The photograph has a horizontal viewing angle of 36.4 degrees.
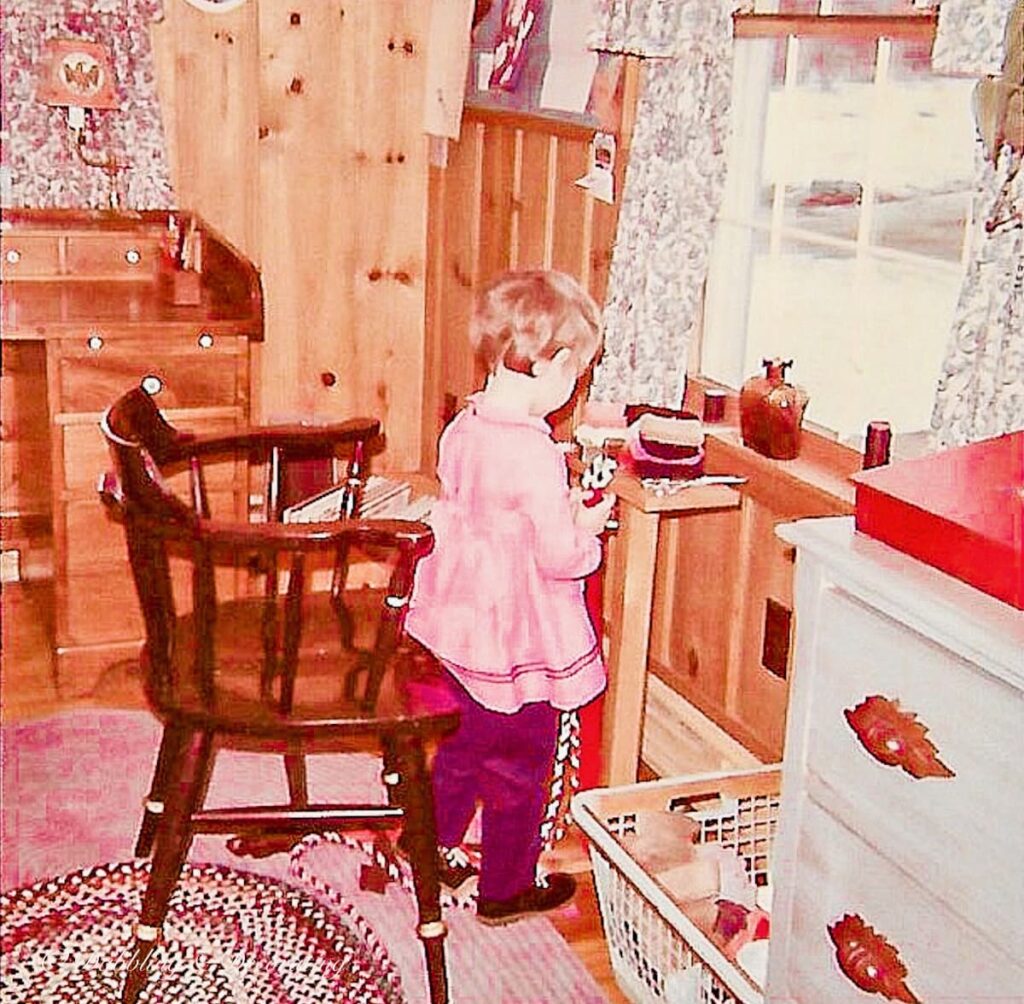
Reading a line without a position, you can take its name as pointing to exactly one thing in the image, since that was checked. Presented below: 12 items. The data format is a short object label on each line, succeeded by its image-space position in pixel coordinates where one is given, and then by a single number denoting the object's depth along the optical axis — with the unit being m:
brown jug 2.71
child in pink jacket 2.46
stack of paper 3.74
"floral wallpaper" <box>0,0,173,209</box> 3.88
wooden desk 3.38
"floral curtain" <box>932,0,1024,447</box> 2.07
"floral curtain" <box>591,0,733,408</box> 2.84
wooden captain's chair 2.18
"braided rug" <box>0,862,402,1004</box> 2.47
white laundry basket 2.22
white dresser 1.54
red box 1.59
